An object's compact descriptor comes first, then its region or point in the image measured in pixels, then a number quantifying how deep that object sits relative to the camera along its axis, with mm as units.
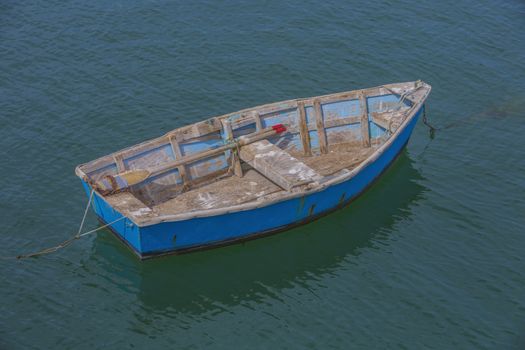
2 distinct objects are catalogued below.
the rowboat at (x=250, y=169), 21328
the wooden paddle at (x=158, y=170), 21859
